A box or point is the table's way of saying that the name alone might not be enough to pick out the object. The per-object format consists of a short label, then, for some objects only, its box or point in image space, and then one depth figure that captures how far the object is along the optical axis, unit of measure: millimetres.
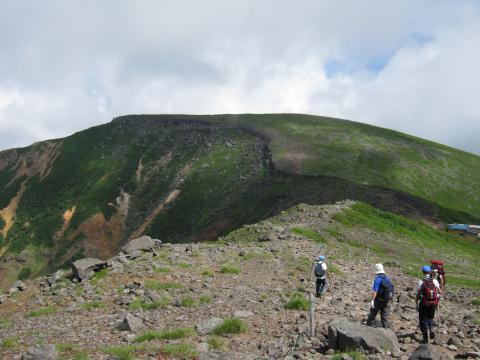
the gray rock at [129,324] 16031
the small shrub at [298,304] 18188
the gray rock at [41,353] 12312
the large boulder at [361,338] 11953
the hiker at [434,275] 14523
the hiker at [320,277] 21141
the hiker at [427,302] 13367
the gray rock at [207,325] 15141
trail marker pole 13859
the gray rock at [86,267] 25375
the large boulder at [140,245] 30638
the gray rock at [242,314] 17173
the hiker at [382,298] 14430
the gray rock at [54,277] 25945
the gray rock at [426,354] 10859
